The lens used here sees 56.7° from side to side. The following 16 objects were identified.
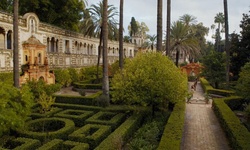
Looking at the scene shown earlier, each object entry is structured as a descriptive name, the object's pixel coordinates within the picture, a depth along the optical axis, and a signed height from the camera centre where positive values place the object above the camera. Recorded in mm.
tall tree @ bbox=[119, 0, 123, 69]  25297 +3264
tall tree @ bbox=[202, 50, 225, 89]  31062 +155
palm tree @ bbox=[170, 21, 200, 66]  35062 +4259
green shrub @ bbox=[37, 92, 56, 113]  16642 -2607
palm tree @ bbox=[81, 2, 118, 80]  31984 +6527
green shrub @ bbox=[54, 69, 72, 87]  32978 -1226
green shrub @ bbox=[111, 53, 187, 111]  15195 -968
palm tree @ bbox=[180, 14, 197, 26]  59556 +13074
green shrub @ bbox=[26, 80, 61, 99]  19666 -1654
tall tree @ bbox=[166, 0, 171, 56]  25573 +5115
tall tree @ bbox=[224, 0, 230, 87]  26328 +3324
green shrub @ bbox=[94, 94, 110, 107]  19312 -2720
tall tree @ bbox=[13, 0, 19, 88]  17555 +1543
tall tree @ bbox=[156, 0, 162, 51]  20156 +3725
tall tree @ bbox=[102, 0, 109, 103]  19031 +912
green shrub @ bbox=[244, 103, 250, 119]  14639 -2735
